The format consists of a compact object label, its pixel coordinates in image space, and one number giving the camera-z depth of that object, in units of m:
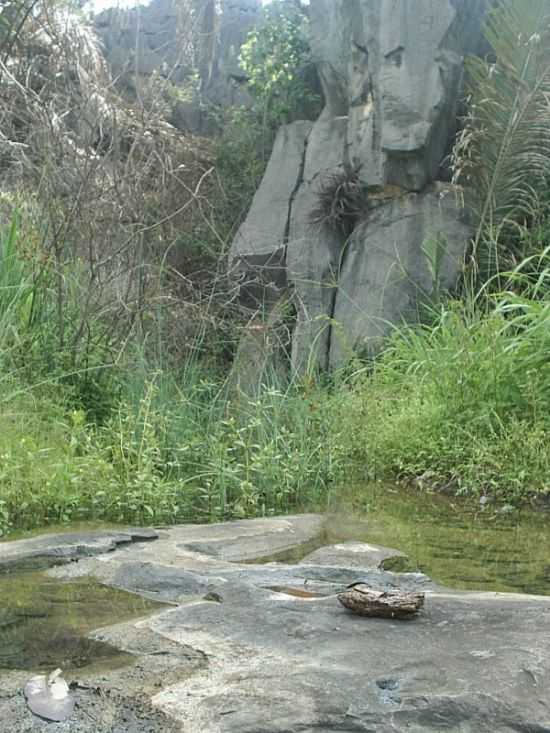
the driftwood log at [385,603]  2.33
